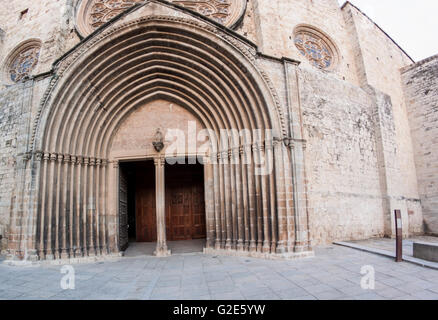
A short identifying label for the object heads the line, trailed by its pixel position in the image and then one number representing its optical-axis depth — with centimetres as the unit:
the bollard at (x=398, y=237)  486
